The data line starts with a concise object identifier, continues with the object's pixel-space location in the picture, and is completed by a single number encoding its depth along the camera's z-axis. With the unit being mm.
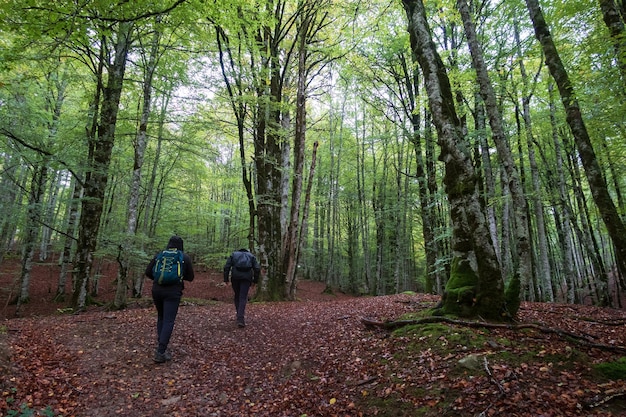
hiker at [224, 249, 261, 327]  7504
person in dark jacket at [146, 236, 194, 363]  5270
